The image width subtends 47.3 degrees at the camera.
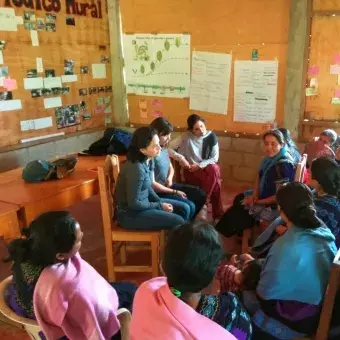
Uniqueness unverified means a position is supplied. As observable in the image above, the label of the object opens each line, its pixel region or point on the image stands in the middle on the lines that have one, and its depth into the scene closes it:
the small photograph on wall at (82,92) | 4.27
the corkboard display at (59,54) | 3.61
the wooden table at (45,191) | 2.15
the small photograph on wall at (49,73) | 3.89
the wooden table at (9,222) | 2.01
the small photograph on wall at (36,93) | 3.80
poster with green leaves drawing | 4.21
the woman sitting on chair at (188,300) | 0.95
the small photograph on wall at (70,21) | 4.05
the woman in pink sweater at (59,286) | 1.29
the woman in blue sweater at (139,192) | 2.27
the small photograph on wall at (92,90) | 4.39
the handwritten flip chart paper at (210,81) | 4.01
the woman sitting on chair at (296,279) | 1.38
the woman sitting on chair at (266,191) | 2.44
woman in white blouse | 3.29
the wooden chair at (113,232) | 2.25
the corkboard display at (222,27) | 3.71
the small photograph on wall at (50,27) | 3.86
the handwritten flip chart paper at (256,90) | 3.82
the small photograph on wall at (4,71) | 3.48
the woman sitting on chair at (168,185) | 2.76
